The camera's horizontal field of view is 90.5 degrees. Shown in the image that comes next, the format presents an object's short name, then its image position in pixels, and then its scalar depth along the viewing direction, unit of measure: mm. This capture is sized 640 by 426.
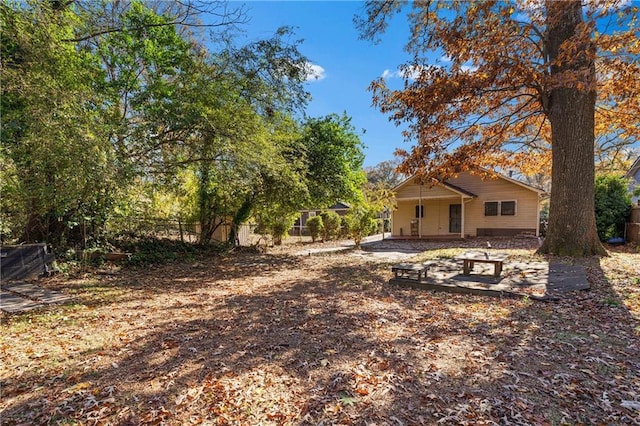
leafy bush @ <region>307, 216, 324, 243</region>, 18219
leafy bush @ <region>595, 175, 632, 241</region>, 12972
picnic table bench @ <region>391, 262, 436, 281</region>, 6380
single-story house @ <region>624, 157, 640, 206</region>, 17981
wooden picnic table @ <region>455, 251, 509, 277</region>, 6162
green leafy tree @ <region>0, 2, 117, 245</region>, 4828
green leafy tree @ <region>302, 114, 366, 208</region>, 12141
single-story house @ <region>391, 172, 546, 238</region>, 16969
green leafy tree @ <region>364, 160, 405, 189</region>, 44294
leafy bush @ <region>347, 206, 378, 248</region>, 15000
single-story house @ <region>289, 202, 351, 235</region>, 26575
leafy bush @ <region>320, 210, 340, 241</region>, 18766
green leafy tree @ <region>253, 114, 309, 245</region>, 9609
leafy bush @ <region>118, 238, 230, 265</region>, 9393
